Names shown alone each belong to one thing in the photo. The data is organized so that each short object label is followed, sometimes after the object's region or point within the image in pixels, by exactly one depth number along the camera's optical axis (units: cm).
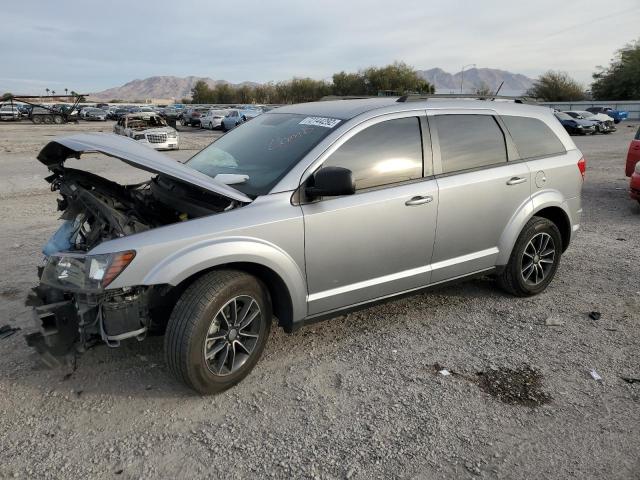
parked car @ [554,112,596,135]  2980
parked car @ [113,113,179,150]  2012
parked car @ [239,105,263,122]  3694
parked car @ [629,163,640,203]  817
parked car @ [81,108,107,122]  5267
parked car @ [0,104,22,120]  4534
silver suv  301
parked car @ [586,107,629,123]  4029
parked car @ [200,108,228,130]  3775
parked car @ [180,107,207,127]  4278
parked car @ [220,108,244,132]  3534
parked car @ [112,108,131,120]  5384
